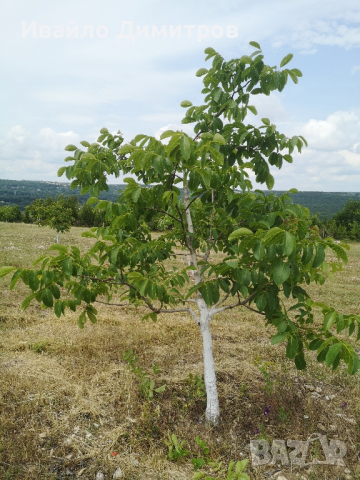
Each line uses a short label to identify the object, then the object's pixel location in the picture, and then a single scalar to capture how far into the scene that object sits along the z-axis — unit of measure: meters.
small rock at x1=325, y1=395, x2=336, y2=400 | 5.38
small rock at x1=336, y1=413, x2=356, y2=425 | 4.75
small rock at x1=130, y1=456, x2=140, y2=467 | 3.83
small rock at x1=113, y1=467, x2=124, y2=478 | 3.68
